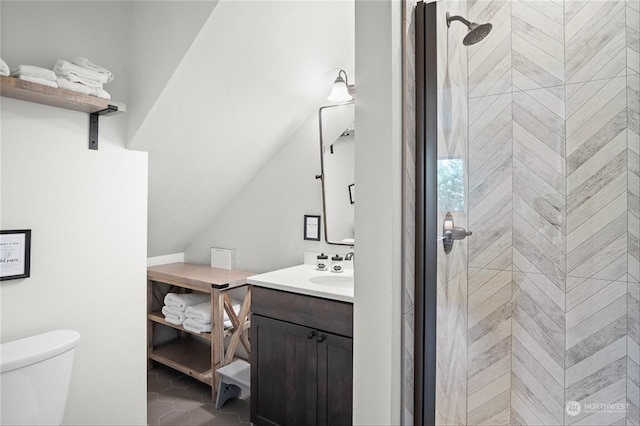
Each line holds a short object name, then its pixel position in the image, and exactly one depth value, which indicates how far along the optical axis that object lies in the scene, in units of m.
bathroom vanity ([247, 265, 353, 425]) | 1.64
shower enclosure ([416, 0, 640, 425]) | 1.14
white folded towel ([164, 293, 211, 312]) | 2.64
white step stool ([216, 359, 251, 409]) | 2.23
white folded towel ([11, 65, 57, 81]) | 1.43
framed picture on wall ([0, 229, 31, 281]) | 1.48
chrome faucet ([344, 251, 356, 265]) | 2.15
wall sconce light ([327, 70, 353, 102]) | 2.10
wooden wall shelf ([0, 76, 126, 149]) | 1.41
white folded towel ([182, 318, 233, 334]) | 2.50
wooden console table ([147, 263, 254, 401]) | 2.45
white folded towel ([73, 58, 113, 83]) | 1.62
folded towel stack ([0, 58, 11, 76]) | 1.37
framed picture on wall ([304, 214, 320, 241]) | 2.44
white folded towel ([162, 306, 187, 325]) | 2.64
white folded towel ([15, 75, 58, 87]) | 1.42
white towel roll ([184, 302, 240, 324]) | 2.49
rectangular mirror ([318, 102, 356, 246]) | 2.17
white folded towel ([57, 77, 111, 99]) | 1.54
